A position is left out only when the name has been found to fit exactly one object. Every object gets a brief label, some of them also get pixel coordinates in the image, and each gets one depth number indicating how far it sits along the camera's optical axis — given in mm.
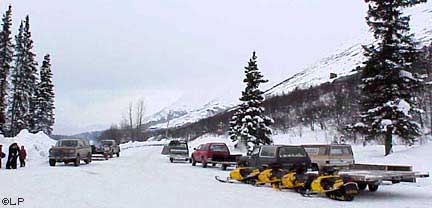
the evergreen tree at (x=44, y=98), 69750
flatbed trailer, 15719
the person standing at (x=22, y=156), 29412
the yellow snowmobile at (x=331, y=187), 15062
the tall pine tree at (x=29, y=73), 65750
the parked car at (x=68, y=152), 31047
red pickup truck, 30438
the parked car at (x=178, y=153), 39500
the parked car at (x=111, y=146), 44844
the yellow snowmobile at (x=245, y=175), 20483
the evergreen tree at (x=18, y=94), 64812
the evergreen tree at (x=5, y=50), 58922
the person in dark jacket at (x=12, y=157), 27578
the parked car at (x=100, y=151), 41672
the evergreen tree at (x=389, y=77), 30125
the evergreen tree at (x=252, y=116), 44656
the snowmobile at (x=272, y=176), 18781
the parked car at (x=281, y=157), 20531
